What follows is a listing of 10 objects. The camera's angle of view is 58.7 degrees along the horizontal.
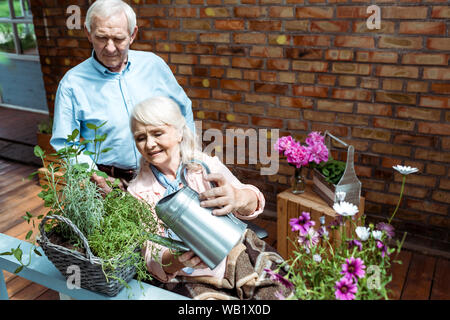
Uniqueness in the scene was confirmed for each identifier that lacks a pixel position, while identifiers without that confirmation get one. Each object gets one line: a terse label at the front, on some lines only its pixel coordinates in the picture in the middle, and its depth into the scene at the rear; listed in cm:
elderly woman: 124
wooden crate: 217
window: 502
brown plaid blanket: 127
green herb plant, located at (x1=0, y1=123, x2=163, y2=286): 99
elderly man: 170
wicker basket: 94
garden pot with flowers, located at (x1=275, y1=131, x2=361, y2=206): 209
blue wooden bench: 106
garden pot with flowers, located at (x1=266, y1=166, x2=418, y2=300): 85
